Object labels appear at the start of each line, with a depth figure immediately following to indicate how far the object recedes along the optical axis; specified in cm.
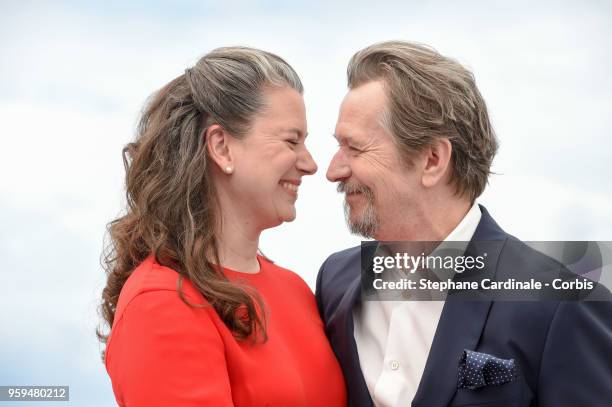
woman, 279
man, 300
